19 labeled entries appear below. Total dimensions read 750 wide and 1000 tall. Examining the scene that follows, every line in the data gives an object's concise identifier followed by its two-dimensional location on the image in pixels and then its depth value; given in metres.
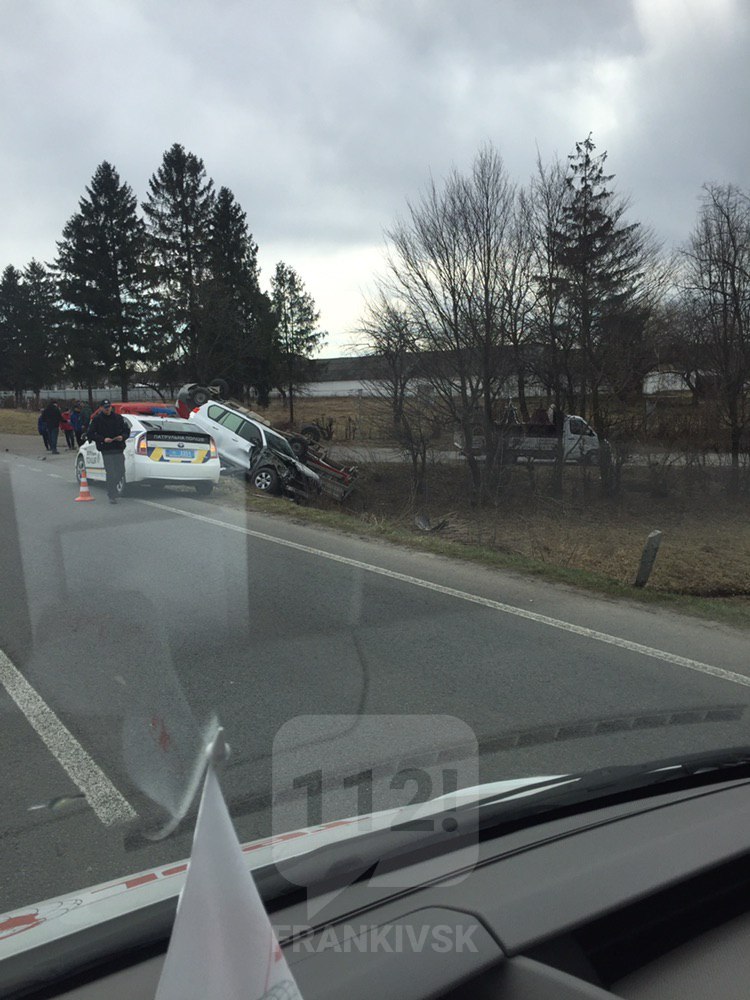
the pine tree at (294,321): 53.97
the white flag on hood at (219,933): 1.23
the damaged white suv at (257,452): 18.31
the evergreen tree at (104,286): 50.03
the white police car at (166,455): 16.00
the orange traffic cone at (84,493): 15.23
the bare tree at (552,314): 20.50
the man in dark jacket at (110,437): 15.35
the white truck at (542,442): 20.80
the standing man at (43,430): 29.00
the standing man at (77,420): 29.73
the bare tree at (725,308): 21.61
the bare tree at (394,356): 20.80
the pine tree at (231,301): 45.03
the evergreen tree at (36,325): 74.19
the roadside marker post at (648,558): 10.17
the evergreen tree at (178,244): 47.41
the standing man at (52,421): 28.44
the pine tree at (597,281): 21.27
